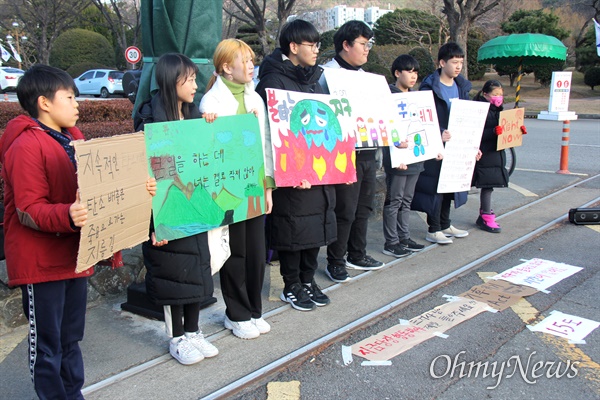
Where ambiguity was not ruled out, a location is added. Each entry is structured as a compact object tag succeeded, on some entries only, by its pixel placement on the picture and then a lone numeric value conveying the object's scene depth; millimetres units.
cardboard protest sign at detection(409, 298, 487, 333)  3895
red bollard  9477
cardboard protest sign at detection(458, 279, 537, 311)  4273
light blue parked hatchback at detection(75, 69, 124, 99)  27234
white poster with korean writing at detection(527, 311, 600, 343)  3732
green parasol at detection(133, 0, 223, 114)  3873
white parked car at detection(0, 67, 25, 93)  27969
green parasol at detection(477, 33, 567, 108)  9055
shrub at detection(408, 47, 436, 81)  24338
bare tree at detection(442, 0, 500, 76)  16406
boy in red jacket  2426
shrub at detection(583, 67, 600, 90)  28094
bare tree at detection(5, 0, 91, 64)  27688
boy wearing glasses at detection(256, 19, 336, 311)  3928
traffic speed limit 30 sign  20950
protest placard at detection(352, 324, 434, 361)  3496
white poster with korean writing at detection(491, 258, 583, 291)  4668
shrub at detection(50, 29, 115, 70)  33969
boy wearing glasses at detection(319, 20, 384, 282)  4531
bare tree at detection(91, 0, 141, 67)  26931
